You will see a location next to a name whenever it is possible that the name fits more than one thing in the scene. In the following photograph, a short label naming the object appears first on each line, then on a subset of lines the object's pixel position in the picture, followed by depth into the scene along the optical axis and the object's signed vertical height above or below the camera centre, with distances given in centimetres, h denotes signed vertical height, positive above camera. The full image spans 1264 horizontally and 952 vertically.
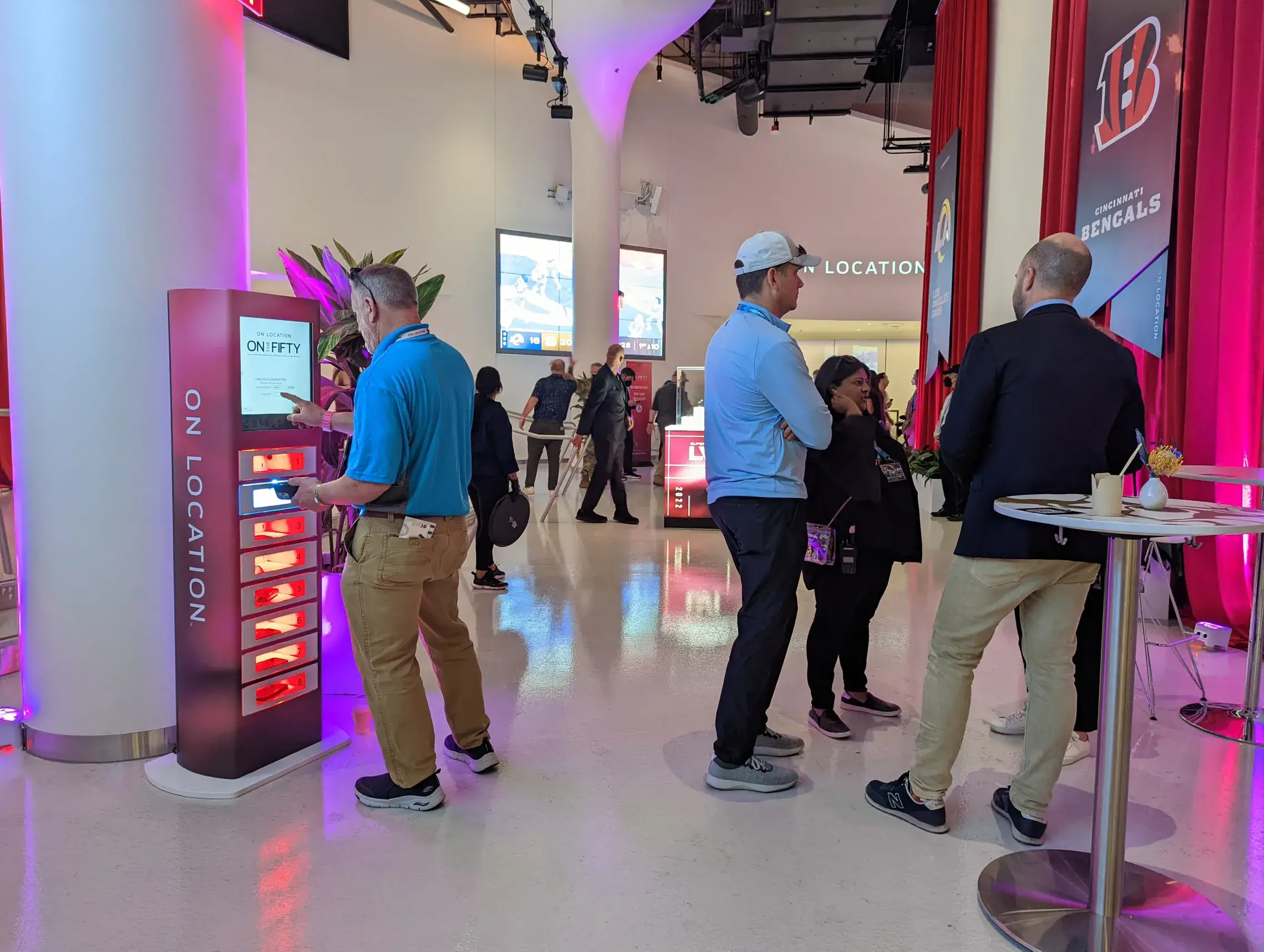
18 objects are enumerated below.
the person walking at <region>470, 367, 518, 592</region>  495 -23
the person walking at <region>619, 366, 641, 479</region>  1177 -61
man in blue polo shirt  228 -25
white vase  190 -16
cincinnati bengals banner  459 +163
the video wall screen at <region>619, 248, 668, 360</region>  1492 +198
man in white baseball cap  239 -13
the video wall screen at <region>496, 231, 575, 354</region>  1309 +183
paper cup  181 -15
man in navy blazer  214 -13
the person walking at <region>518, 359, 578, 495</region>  885 +6
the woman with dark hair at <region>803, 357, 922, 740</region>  276 -34
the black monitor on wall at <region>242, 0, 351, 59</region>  1002 +466
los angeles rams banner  872 +177
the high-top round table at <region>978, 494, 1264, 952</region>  184 -106
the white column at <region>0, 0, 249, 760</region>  259 +29
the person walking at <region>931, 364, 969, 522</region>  527 -57
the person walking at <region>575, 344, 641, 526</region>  777 -17
